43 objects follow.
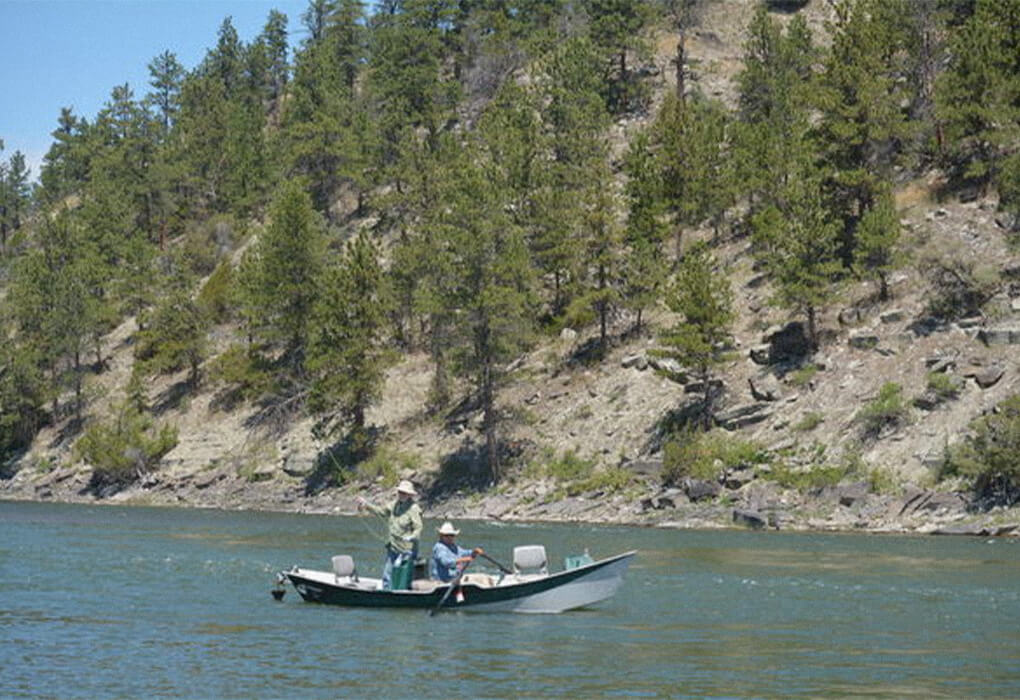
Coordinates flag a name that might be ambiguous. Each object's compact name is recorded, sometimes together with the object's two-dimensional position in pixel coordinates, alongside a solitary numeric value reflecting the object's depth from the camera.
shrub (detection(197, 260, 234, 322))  85.81
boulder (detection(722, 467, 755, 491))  53.44
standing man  28.48
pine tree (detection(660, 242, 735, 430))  57.66
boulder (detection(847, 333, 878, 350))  57.47
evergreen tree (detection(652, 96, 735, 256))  71.56
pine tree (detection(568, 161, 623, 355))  67.06
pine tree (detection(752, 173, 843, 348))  57.66
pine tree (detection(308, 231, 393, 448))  67.12
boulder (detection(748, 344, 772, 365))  60.69
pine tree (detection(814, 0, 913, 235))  60.59
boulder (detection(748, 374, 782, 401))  57.81
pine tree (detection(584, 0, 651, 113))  94.56
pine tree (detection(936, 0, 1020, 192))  61.00
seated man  28.03
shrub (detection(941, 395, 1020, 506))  45.56
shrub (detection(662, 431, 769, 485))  54.44
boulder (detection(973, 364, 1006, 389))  50.59
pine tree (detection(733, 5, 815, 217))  68.94
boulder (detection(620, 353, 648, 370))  65.19
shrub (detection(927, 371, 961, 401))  51.22
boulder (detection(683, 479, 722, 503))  53.38
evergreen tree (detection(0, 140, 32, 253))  134.00
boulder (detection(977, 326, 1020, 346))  52.59
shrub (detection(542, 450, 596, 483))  59.78
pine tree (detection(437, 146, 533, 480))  63.03
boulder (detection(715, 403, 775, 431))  57.16
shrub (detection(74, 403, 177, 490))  73.94
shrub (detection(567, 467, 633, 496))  57.09
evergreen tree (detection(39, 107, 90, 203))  125.94
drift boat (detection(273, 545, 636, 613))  27.44
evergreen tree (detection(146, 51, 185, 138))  128.62
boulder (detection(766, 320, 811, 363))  59.91
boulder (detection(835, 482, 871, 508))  49.38
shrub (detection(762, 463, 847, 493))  51.09
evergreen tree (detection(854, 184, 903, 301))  57.69
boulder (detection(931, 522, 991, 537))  44.50
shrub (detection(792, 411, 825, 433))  54.56
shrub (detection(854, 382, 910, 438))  51.91
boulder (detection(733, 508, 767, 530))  49.97
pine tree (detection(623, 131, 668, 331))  66.38
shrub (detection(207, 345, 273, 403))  75.50
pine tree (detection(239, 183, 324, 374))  74.00
